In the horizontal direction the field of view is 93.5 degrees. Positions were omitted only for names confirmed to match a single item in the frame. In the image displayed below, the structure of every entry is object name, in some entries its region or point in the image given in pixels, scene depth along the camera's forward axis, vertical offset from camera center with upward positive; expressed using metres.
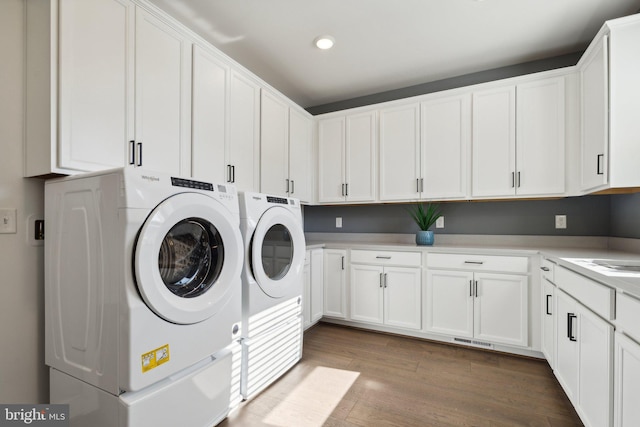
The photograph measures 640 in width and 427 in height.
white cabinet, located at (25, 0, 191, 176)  1.34 +0.63
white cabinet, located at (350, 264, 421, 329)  2.74 -0.77
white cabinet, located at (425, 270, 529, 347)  2.38 -0.76
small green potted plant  2.90 -0.04
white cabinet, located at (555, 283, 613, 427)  1.24 -0.70
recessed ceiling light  2.38 +1.39
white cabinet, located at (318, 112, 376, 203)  3.13 +0.61
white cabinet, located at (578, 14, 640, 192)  1.77 +0.68
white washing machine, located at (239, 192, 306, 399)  1.84 -0.50
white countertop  1.25 -0.27
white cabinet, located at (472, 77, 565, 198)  2.42 +0.63
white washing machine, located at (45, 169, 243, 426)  1.20 -0.37
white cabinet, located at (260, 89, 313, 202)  2.68 +0.64
